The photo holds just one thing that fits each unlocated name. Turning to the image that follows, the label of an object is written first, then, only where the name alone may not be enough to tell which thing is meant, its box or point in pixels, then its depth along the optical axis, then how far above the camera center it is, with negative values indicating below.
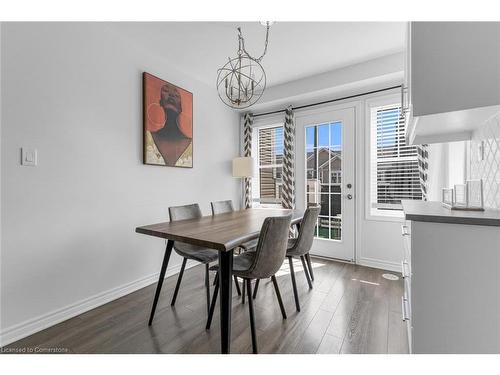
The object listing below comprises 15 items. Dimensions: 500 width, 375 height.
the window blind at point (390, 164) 2.86 +0.24
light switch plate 1.68 +0.20
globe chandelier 2.08 +1.45
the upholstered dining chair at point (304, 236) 2.10 -0.48
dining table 1.34 -0.32
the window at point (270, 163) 3.89 +0.34
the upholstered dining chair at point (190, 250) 1.92 -0.57
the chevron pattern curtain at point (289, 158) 3.60 +0.39
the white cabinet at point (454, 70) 1.03 +0.52
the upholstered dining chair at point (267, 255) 1.48 -0.47
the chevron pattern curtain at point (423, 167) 2.62 +0.17
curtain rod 2.92 +1.16
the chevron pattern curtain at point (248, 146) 3.98 +0.64
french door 3.20 +0.13
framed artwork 2.54 +0.71
